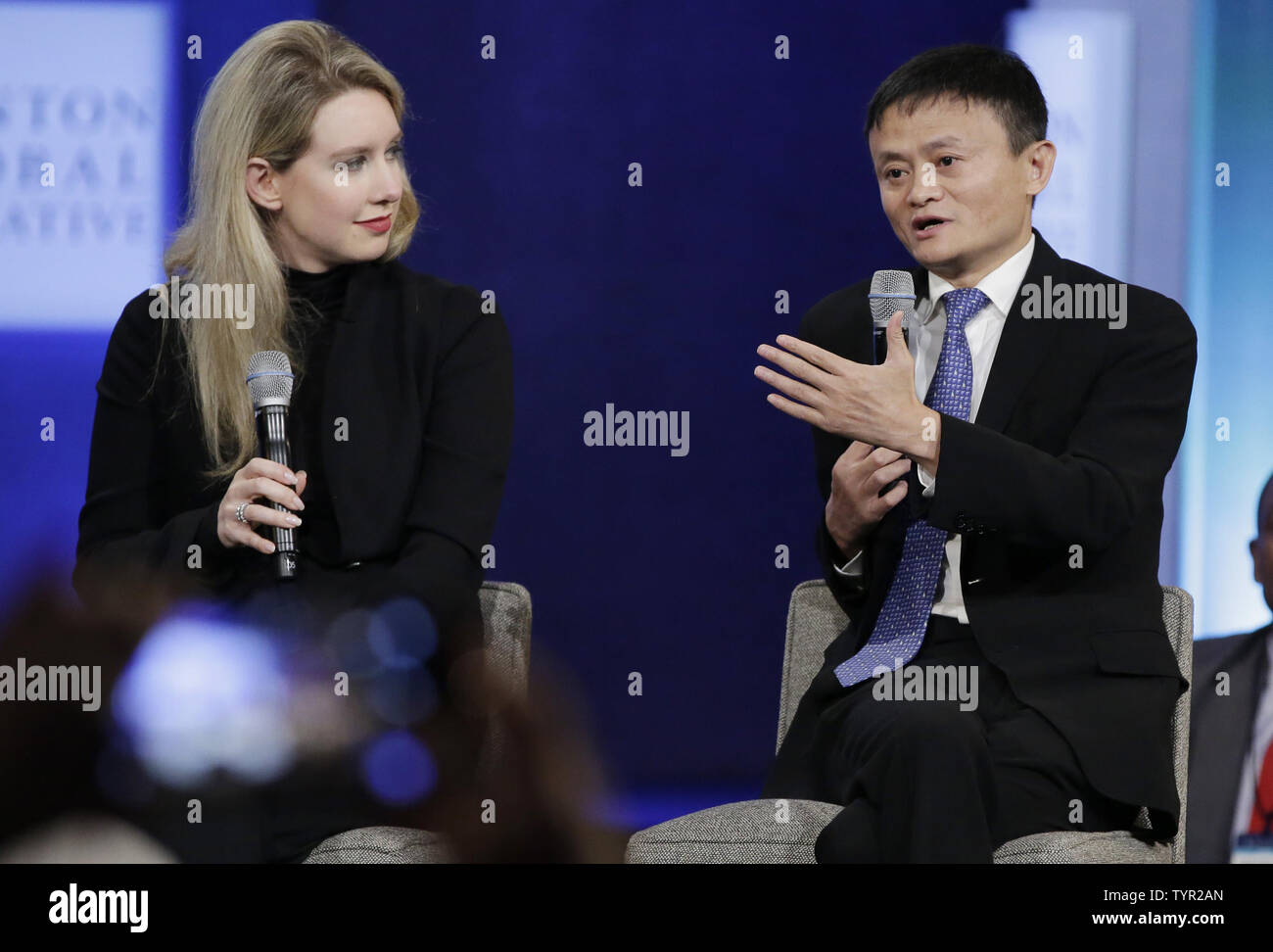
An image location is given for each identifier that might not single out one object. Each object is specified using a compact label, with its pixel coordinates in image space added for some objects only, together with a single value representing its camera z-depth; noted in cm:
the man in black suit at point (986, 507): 495
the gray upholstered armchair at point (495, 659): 495
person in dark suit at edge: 645
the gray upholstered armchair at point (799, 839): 482
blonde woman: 552
